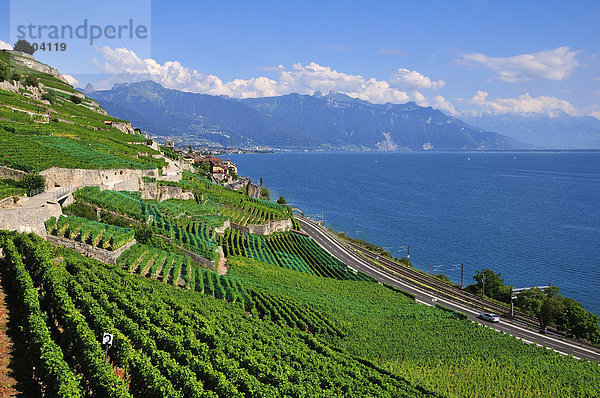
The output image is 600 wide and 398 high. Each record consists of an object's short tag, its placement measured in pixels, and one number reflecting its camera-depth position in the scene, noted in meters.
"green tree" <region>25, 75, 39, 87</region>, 84.64
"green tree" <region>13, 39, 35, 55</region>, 131.88
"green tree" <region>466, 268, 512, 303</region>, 68.12
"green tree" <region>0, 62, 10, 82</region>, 74.81
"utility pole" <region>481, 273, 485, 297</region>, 67.12
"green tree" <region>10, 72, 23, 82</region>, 79.50
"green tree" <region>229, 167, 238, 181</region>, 167.04
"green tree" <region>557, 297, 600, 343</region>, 52.03
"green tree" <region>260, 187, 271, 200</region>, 141.02
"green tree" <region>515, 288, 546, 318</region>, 60.44
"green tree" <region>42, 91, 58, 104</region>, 86.49
